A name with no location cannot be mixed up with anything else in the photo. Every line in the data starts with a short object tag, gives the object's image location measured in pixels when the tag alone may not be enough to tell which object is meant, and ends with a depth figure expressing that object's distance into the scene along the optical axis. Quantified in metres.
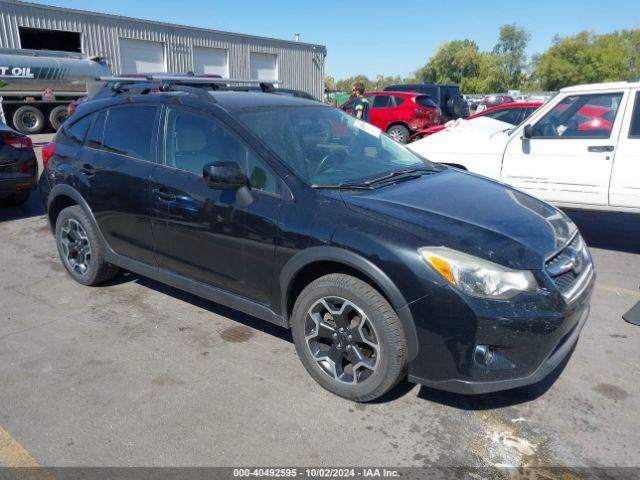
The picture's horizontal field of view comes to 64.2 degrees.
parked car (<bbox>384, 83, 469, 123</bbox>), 17.06
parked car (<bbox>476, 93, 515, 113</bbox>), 33.22
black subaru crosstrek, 2.53
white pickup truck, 5.21
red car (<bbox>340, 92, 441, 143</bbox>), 14.63
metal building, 20.34
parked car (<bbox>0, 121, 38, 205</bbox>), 6.66
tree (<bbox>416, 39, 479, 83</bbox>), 99.44
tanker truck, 17.39
